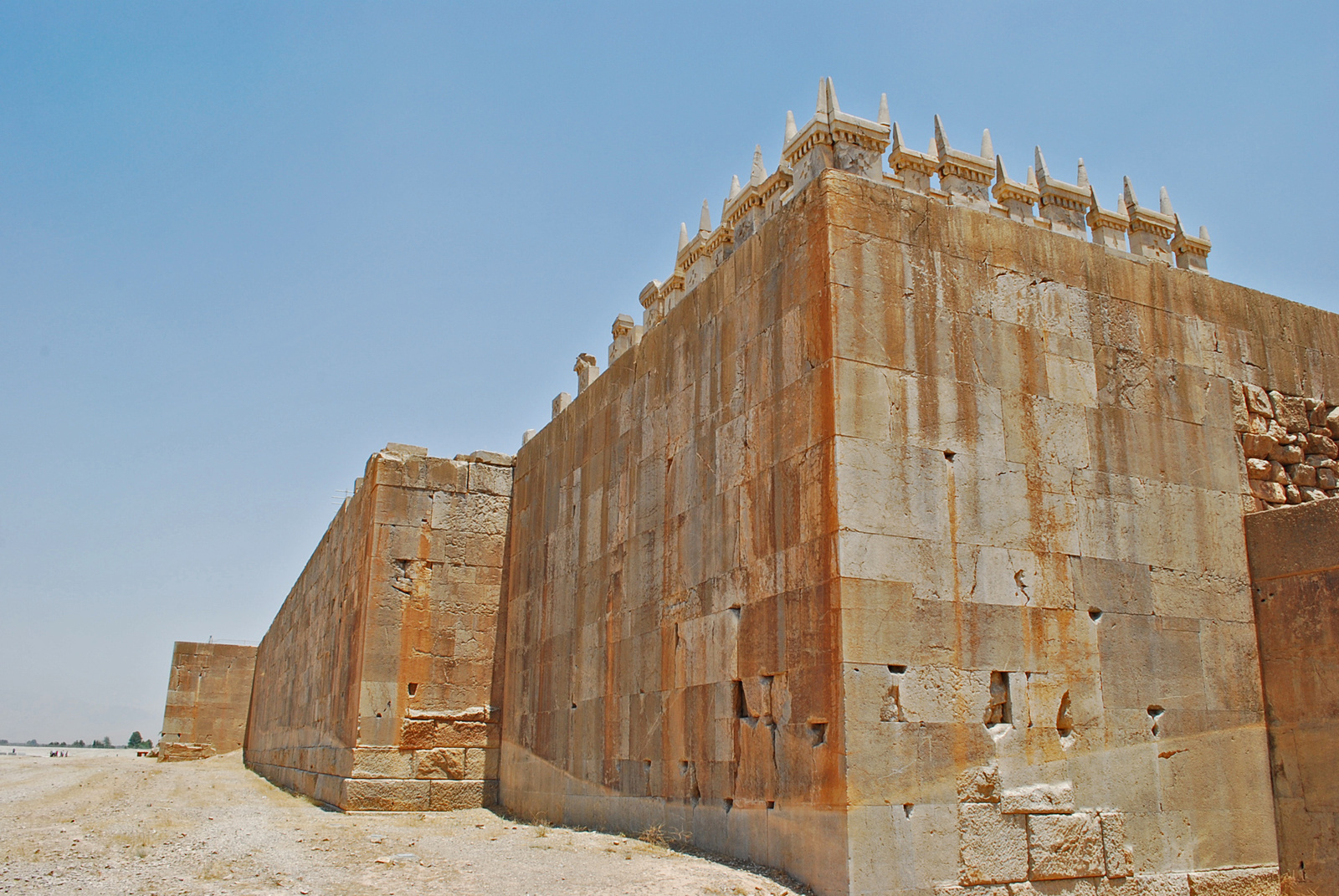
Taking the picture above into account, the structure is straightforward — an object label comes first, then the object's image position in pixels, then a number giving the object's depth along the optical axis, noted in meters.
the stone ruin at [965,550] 7.19
